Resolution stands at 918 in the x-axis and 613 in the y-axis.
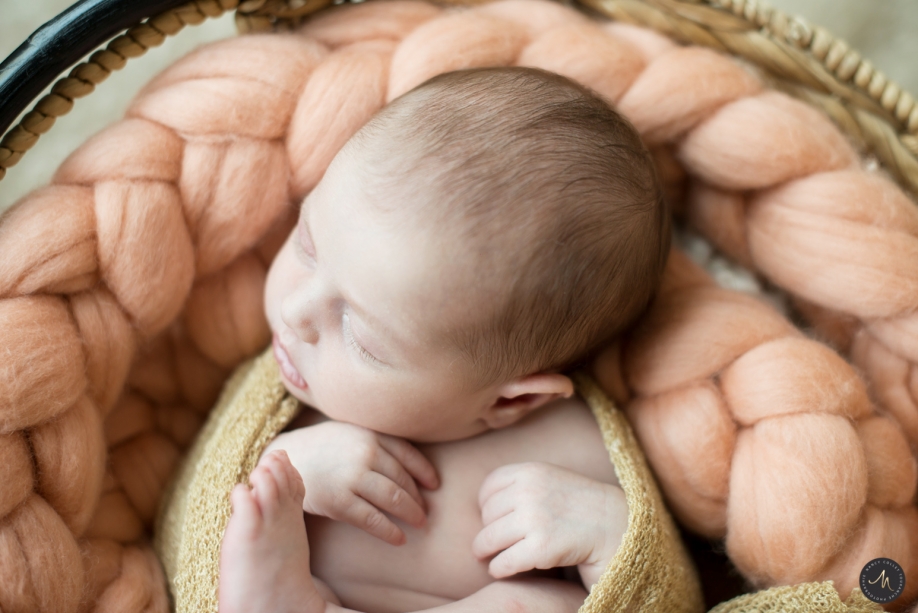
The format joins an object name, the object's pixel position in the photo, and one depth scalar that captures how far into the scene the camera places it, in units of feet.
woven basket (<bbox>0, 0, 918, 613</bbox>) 1.65
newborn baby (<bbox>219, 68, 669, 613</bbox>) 1.39
